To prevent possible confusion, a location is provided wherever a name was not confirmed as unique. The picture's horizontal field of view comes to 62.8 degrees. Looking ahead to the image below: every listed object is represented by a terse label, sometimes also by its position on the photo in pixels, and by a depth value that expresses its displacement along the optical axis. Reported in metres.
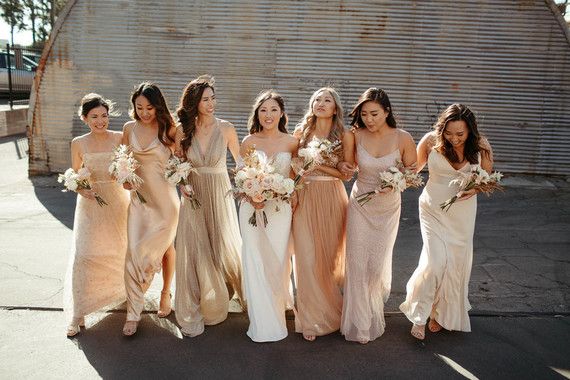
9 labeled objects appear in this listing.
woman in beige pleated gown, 4.39
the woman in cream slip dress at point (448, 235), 4.25
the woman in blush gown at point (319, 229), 4.32
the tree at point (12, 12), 34.25
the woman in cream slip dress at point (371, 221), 4.21
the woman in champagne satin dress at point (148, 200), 4.32
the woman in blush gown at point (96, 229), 4.37
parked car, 19.39
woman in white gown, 4.21
